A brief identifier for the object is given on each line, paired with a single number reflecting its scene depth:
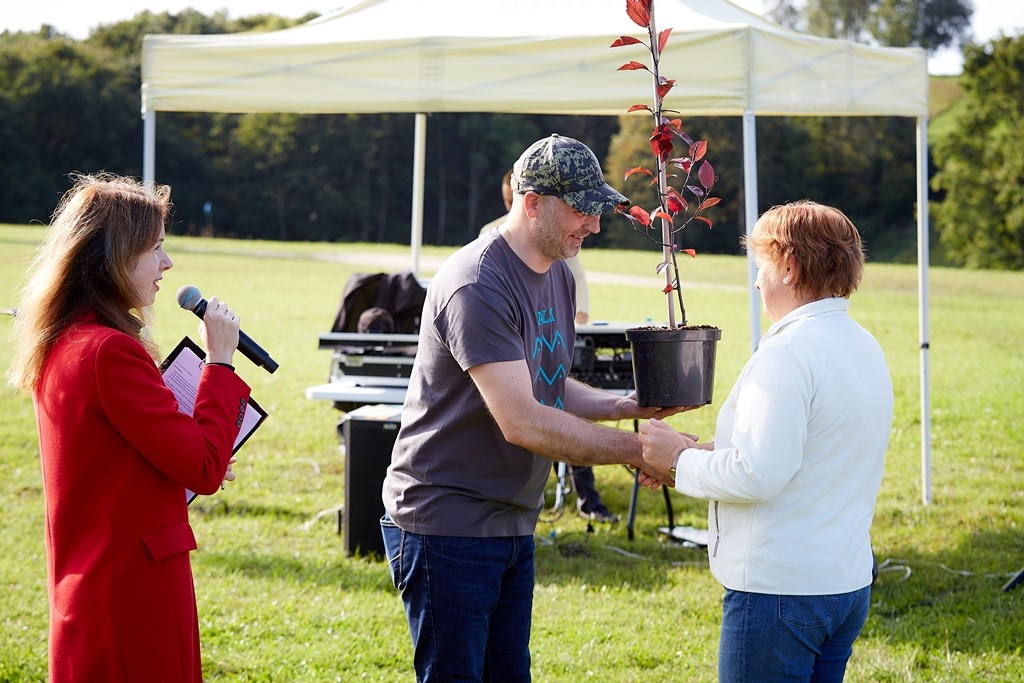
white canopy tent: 5.53
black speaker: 5.78
